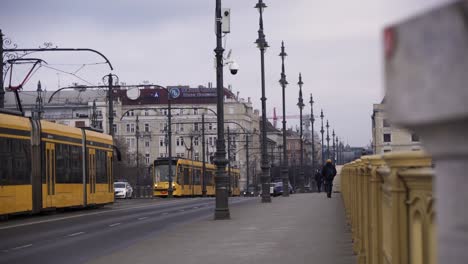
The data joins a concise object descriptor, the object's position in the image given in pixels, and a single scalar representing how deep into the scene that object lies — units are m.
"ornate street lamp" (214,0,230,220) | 24.80
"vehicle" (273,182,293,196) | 83.57
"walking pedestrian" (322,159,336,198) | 39.34
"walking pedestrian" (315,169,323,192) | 64.65
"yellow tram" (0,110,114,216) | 25.73
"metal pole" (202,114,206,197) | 69.53
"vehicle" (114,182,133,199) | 75.19
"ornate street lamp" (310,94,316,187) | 75.69
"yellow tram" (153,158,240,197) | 63.91
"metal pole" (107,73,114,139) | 43.31
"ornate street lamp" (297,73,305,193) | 62.41
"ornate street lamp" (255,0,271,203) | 42.38
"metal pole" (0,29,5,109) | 28.59
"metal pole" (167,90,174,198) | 60.31
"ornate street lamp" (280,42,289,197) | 52.81
